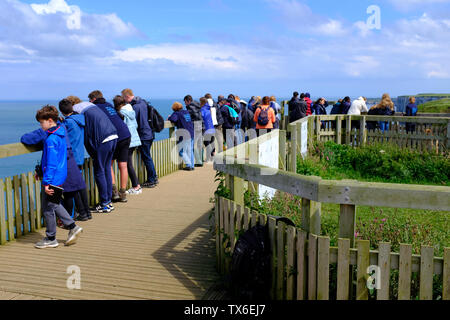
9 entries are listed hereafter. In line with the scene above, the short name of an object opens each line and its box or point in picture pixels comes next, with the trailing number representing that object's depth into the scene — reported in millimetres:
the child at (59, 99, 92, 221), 7023
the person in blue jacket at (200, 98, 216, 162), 13047
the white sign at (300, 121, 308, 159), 12975
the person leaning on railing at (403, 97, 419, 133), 18484
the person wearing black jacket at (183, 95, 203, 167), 12363
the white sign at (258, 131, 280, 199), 7711
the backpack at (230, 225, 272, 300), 4340
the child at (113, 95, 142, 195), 8923
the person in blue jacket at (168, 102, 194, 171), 11844
